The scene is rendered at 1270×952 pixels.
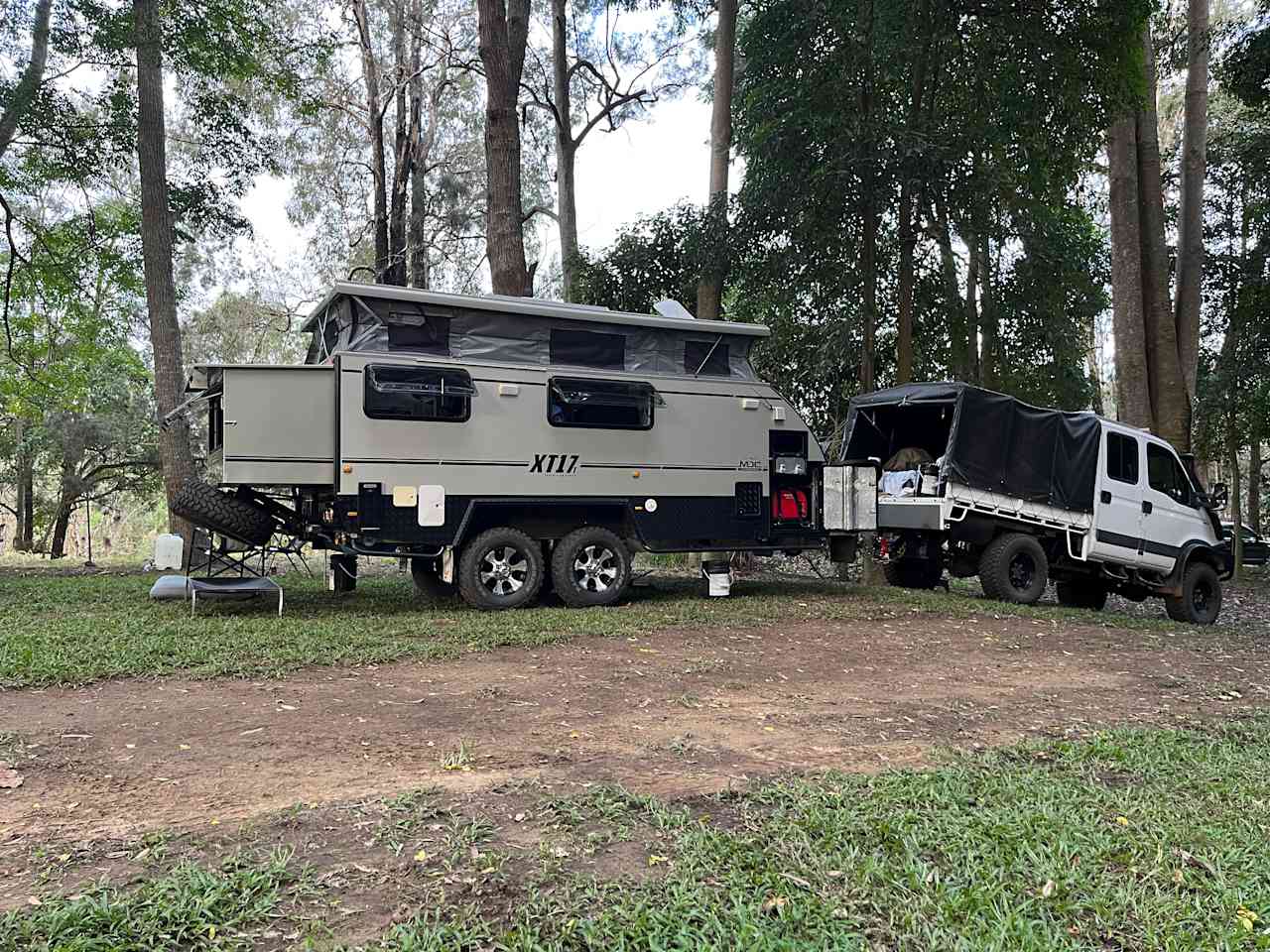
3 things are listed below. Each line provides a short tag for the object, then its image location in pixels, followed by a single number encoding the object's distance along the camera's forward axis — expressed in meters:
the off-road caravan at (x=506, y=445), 8.36
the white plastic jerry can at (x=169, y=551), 8.83
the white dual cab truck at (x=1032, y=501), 10.59
